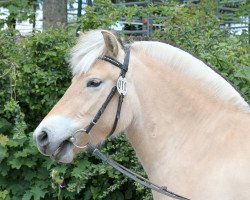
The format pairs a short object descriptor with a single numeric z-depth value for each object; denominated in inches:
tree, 357.7
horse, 164.9
